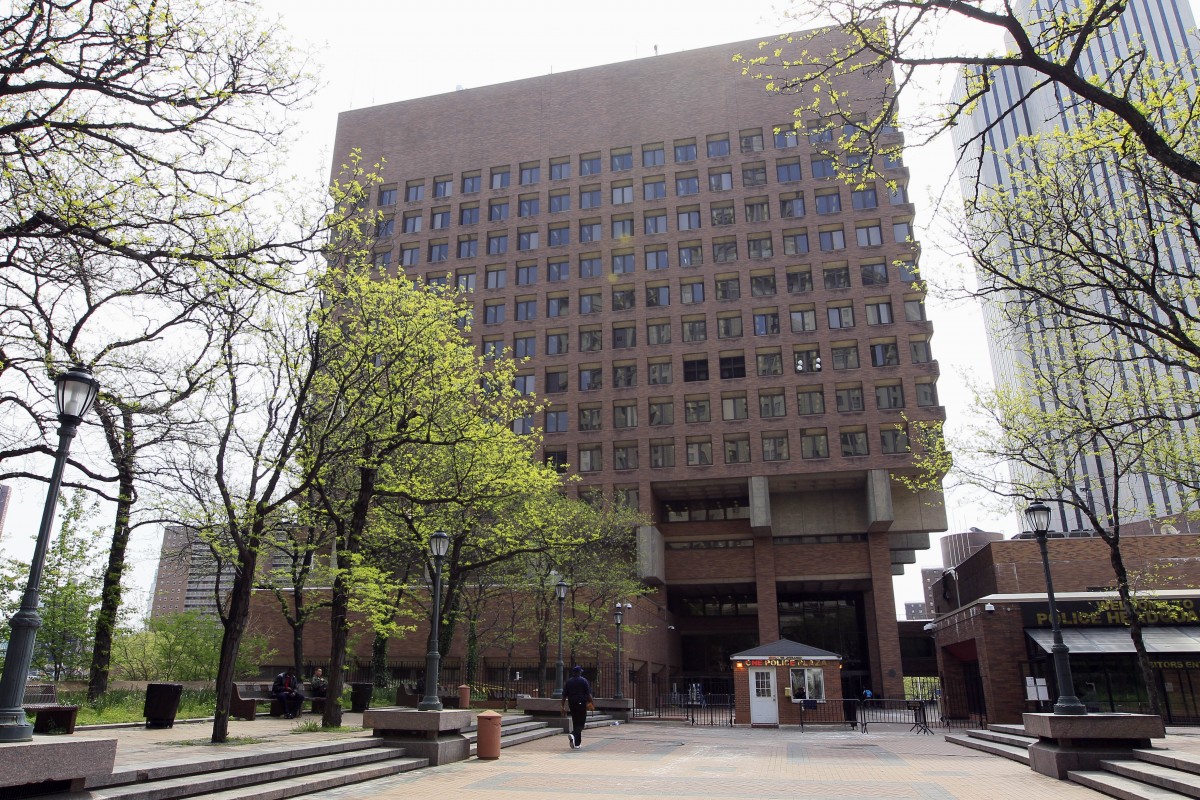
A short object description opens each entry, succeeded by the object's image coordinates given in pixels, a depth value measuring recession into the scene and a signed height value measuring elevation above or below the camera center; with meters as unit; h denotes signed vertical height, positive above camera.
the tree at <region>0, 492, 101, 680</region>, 25.50 +1.89
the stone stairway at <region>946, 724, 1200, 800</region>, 10.10 -1.64
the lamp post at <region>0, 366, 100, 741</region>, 7.01 +0.58
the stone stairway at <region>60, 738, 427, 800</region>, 8.62 -1.48
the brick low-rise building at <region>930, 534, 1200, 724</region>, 29.56 +0.31
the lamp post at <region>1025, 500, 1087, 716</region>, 13.91 +0.14
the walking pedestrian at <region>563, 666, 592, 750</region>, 18.02 -0.94
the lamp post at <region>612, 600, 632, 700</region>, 33.25 -0.74
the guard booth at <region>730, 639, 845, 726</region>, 31.80 -1.09
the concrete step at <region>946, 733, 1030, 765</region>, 16.33 -2.06
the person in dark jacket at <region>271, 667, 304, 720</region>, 21.39 -0.99
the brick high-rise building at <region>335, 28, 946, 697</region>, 49.78 +22.65
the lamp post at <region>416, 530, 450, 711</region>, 15.33 +0.14
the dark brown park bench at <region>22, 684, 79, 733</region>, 12.07 -0.89
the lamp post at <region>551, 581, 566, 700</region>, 23.66 +0.36
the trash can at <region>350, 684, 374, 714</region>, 25.11 -1.23
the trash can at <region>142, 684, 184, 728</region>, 15.94 -0.92
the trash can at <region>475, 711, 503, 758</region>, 15.79 -1.53
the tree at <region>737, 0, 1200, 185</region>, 8.69 +6.89
